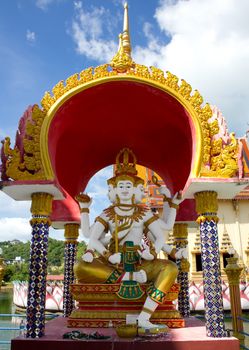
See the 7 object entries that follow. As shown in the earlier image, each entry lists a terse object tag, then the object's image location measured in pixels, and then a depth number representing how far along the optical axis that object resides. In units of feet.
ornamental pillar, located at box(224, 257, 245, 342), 24.52
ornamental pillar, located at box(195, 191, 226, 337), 18.04
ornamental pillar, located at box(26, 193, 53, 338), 18.28
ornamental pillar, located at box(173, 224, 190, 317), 27.71
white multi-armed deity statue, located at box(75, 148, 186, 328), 20.00
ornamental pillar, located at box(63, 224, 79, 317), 28.48
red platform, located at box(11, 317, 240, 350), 16.24
